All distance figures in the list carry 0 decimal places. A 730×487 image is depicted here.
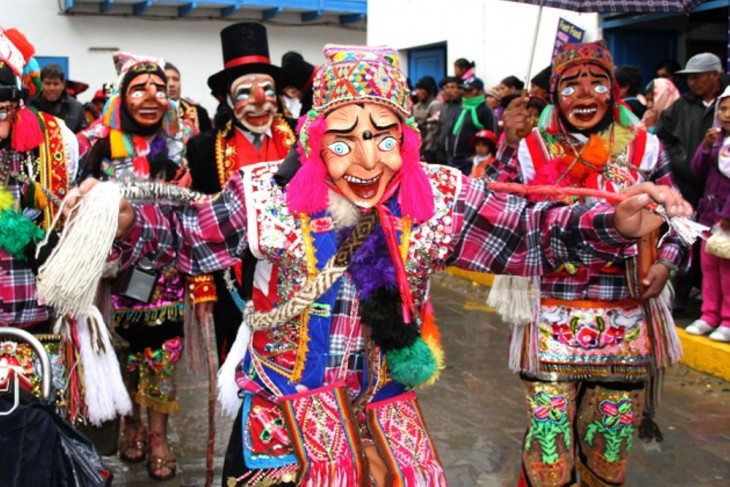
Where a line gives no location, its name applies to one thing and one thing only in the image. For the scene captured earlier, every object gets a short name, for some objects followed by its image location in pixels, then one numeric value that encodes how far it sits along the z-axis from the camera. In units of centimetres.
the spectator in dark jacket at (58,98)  1035
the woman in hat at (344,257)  273
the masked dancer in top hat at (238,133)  487
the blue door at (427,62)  1417
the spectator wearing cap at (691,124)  741
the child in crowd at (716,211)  643
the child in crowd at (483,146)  1051
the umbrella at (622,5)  463
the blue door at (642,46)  1004
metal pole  516
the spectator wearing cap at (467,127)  1108
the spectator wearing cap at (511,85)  1093
